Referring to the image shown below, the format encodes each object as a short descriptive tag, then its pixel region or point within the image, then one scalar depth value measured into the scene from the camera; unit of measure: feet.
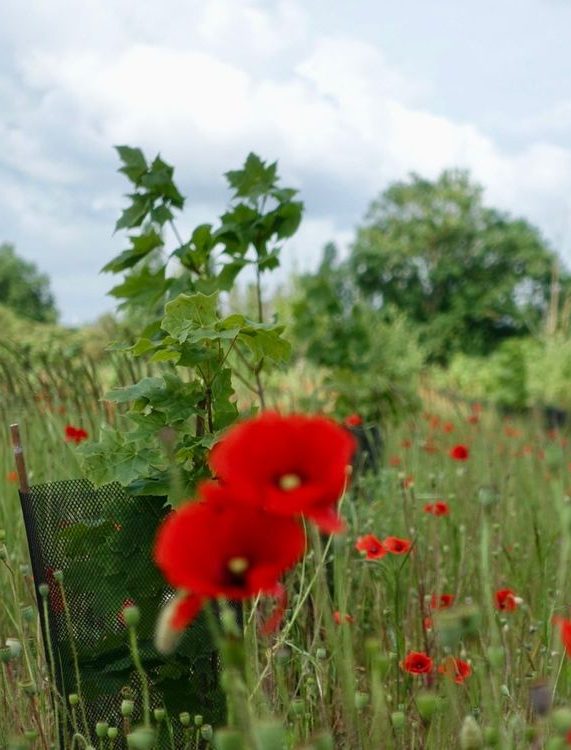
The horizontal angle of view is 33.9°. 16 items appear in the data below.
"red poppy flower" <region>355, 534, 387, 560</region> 7.08
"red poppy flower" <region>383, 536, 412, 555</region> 7.28
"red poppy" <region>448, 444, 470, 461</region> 10.11
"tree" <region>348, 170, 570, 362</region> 101.24
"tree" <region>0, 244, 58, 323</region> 112.37
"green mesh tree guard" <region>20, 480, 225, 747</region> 6.02
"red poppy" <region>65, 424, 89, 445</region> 9.29
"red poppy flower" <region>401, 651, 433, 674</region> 6.08
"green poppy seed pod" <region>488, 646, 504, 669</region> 3.36
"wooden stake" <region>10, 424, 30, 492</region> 5.96
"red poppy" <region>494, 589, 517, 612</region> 7.40
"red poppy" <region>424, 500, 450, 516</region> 8.21
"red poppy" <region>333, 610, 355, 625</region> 7.52
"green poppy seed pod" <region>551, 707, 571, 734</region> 2.88
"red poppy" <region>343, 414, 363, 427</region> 13.50
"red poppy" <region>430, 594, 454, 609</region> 7.68
